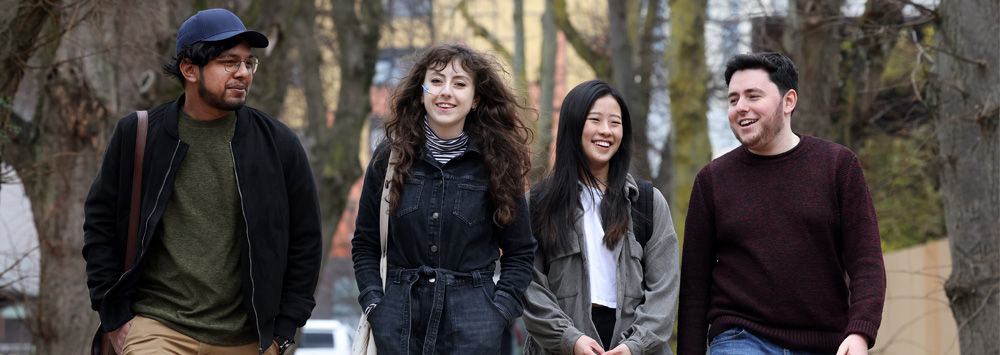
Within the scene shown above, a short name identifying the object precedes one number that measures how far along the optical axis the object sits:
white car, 27.81
